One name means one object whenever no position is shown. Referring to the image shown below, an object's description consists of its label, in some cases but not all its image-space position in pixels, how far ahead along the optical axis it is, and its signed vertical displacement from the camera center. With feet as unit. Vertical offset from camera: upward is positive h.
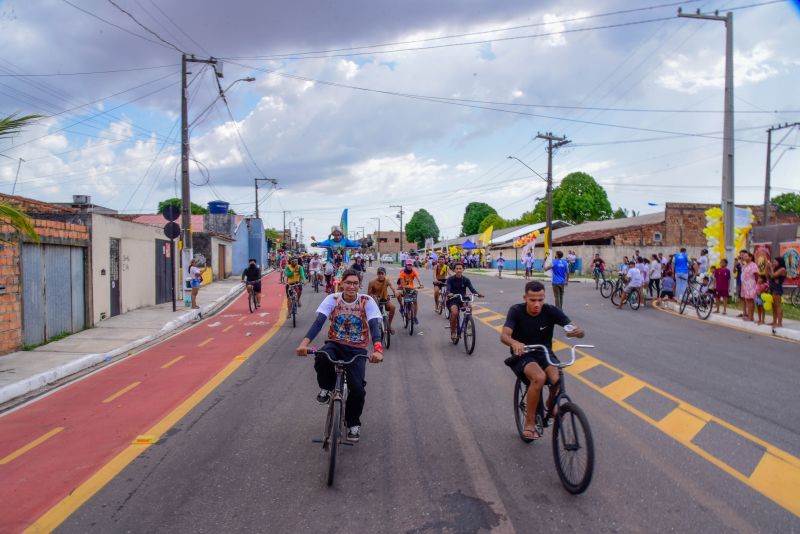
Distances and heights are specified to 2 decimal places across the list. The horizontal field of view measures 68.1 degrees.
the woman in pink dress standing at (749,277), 46.66 -1.93
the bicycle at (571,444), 14.49 -4.92
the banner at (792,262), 70.54 -1.10
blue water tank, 158.92 +11.01
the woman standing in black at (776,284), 42.65 -2.29
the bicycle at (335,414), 15.74 -4.66
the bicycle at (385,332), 38.19 -5.39
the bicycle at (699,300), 53.42 -4.42
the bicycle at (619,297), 61.77 -4.96
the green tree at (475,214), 382.83 +23.34
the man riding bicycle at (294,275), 53.67 -2.42
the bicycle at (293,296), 50.60 -4.10
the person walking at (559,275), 52.21 -2.13
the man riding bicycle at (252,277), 61.62 -3.03
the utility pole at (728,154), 62.69 +10.42
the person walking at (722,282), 57.47 -2.90
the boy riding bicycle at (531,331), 17.70 -2.46
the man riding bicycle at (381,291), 40.45 -2.86
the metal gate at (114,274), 57.41 -2.64
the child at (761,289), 46.34 -2.87
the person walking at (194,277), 63.52 -3.17
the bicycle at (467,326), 35.86 -4.69
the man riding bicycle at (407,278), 43.70 -2.12
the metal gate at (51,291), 40.40 -3.35
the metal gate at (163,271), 73.15 -3.04
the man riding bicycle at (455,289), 38.04 -2.54
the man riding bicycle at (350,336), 18.21 -2.79
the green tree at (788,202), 238.58 +20.74
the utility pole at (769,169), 120.37 +17.39
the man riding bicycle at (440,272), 49.24 -1.88
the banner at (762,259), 46.03 -0.50
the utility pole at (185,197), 68.33 +5.93
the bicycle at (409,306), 43.39 -4.15
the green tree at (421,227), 440.04 +16.80
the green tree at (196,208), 278.69 +19.43
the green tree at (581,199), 236.84 +20.83
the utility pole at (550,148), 125.08 +22.14
